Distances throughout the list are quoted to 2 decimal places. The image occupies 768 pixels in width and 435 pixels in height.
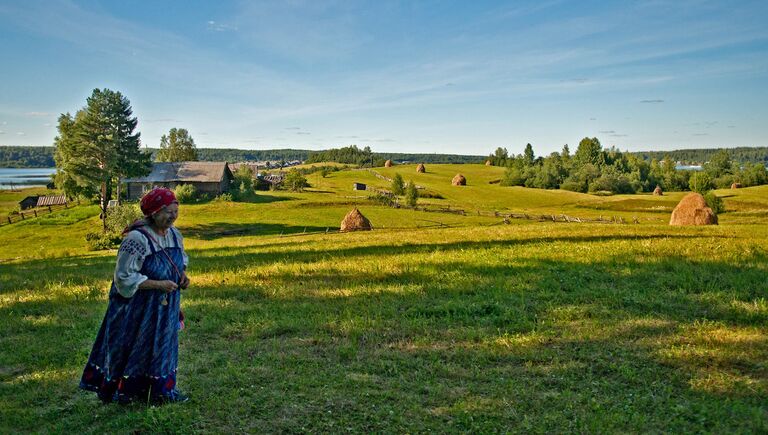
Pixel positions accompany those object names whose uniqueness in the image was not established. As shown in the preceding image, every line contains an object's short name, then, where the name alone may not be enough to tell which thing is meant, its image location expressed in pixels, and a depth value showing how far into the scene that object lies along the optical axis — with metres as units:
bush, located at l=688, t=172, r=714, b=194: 101.32
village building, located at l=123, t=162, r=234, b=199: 80.12
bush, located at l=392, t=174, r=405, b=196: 79.81
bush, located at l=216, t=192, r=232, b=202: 74.88
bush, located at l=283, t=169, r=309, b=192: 96.32
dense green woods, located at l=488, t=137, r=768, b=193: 115.06
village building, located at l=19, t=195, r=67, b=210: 80.06
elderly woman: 5.78
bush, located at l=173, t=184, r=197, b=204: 73.50
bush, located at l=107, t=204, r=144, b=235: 45.59
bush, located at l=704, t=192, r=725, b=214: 54.09
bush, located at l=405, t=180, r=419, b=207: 70.81
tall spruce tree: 60.44
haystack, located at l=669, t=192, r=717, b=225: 29.83
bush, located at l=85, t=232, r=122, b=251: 41.94
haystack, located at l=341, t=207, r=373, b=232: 36.78
